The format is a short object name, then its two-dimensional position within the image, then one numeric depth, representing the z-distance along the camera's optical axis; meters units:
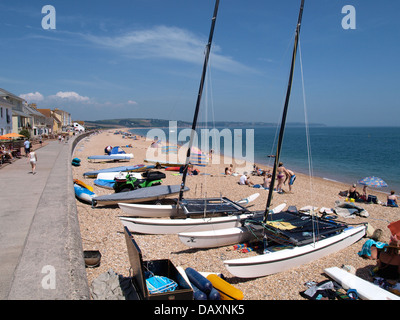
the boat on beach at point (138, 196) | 11.43
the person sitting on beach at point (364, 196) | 15.80
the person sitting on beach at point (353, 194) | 16.48
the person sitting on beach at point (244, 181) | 19.03
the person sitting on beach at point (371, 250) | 8.11
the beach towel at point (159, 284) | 5.09
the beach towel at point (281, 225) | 8.60
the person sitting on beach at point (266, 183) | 18.11
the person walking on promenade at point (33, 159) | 14.57
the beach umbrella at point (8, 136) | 21.54
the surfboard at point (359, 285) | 5.91
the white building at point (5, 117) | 32.12
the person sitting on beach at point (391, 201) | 15.05
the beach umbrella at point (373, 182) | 14.41
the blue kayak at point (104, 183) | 15.58
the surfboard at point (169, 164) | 23.97
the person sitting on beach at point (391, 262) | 6.96
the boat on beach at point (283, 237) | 6.96
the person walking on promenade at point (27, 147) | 21.79
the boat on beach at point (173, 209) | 10.35
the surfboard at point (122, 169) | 18.27
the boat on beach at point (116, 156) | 25.47
